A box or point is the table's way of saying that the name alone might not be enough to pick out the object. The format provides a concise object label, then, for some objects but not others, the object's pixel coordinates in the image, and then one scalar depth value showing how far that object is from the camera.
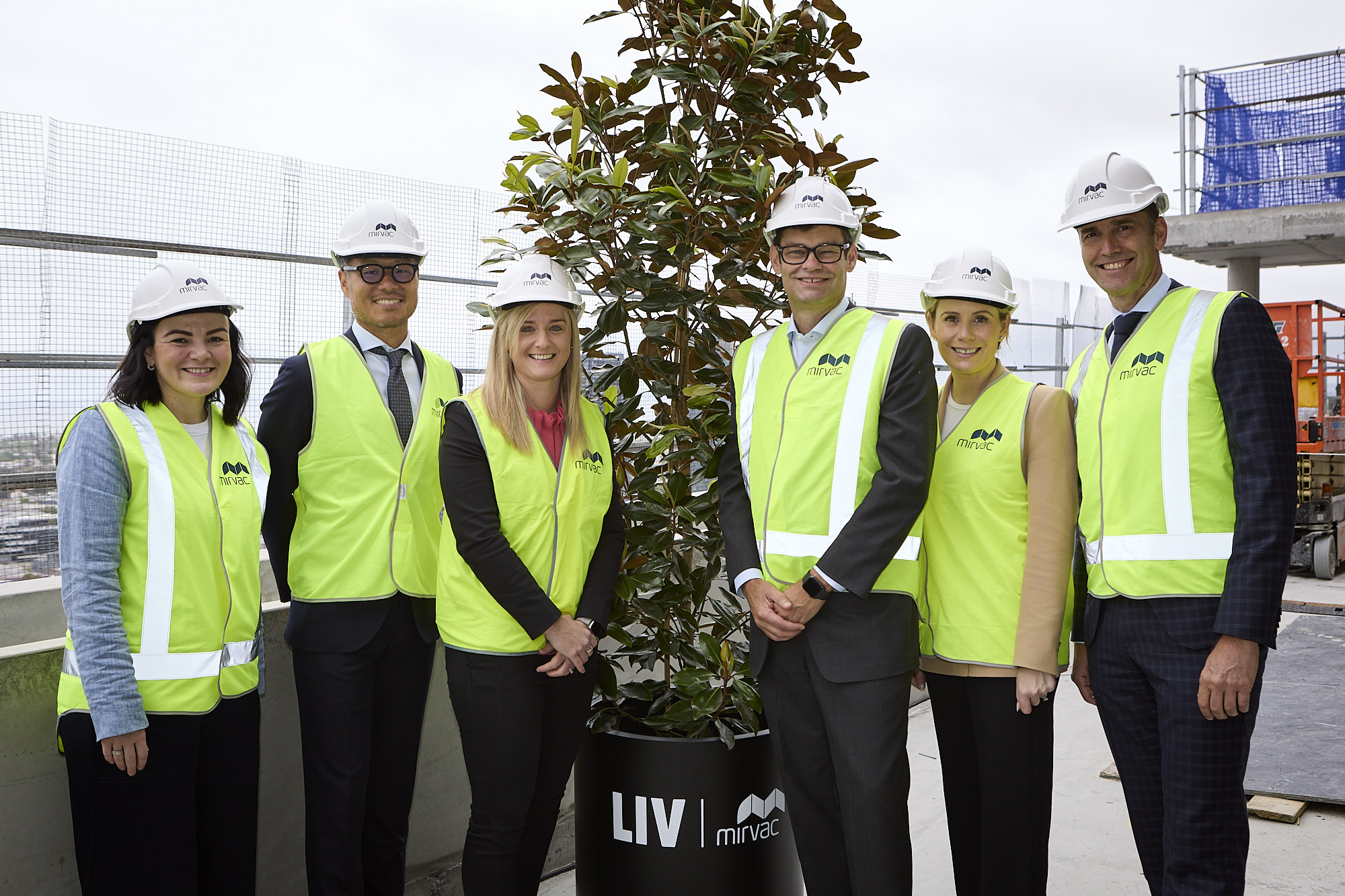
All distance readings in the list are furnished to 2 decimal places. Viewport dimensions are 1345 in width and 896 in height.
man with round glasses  2.36
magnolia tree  2.63
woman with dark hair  1.90
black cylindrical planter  2.55
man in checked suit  1.94
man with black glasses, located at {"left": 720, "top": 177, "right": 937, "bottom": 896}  2.15
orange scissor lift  8.67
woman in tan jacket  2.27
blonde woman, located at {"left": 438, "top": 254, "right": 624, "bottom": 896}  2.28
